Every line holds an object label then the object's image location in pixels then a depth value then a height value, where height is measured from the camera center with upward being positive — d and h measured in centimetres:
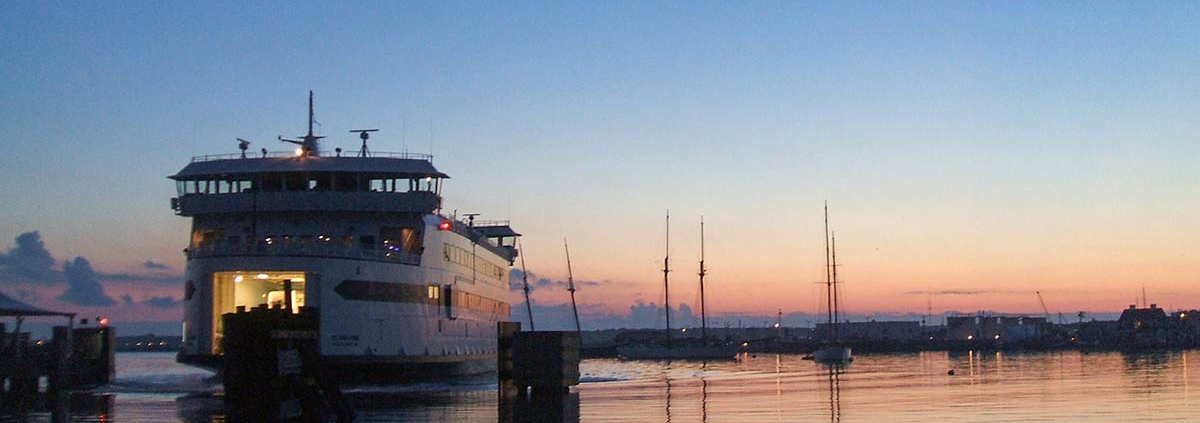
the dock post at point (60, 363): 3828 -119
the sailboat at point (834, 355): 8906 -286
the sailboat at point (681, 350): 10612 -292
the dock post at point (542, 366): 3192 -121
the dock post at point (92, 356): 4122 -107
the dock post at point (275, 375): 2398 -102
